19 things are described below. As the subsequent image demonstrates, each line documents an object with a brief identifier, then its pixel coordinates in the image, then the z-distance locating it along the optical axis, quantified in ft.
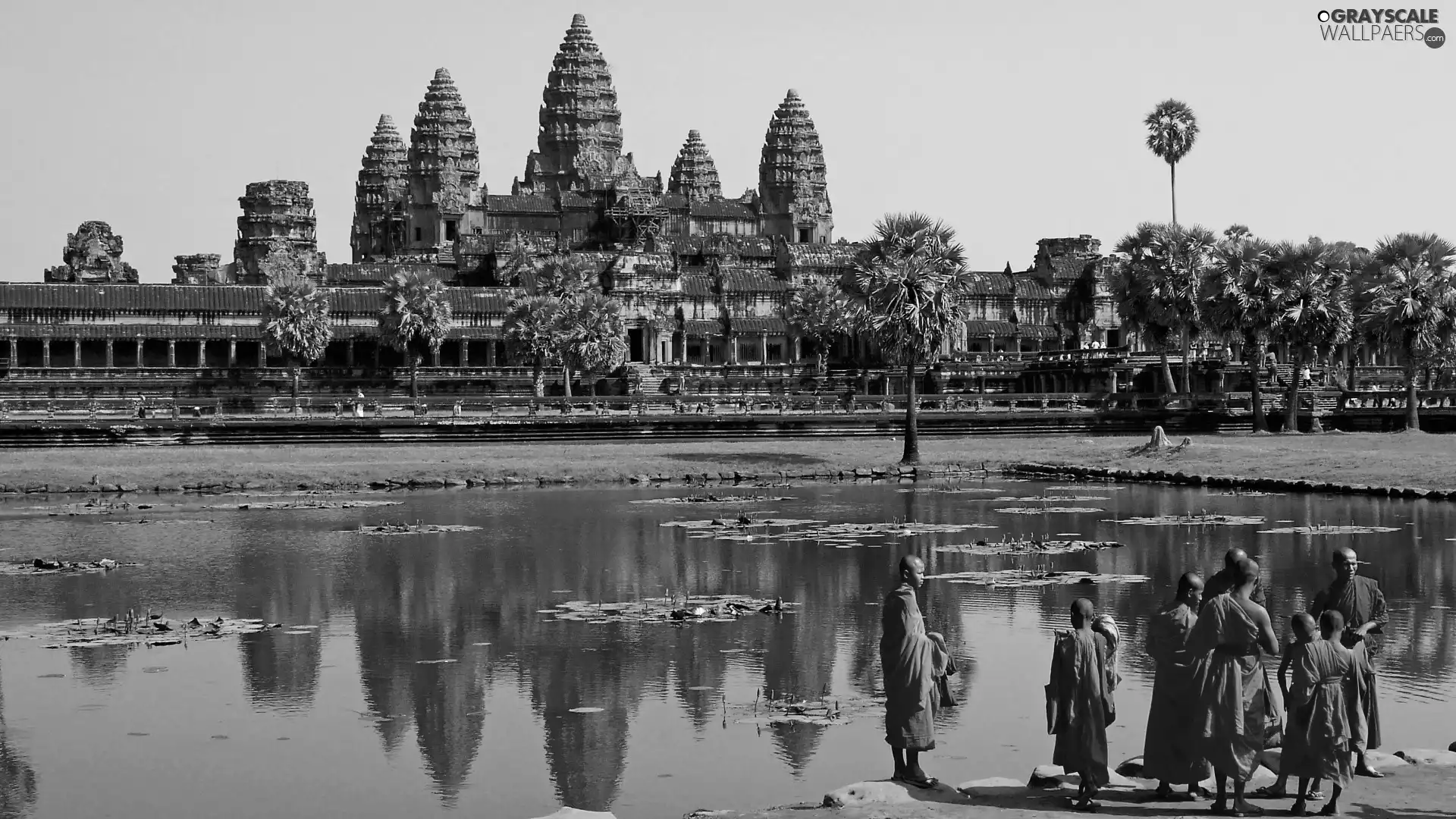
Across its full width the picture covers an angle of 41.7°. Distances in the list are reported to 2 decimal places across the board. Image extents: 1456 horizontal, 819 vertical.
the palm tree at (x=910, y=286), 179.93
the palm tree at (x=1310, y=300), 220.84
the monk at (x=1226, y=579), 46.32
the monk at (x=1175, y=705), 46.44
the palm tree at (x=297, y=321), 334.85
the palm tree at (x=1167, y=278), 258.16
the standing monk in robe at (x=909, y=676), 49.65
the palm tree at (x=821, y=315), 373.61
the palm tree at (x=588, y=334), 316.40
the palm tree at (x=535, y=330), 316.19
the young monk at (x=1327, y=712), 45.68
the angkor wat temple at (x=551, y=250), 354.33
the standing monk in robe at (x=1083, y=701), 47.32
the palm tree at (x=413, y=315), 320.70
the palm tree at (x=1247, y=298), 223.51
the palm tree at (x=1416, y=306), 214.90
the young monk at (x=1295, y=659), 46.21
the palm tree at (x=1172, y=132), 335.06
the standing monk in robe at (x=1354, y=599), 53.67
